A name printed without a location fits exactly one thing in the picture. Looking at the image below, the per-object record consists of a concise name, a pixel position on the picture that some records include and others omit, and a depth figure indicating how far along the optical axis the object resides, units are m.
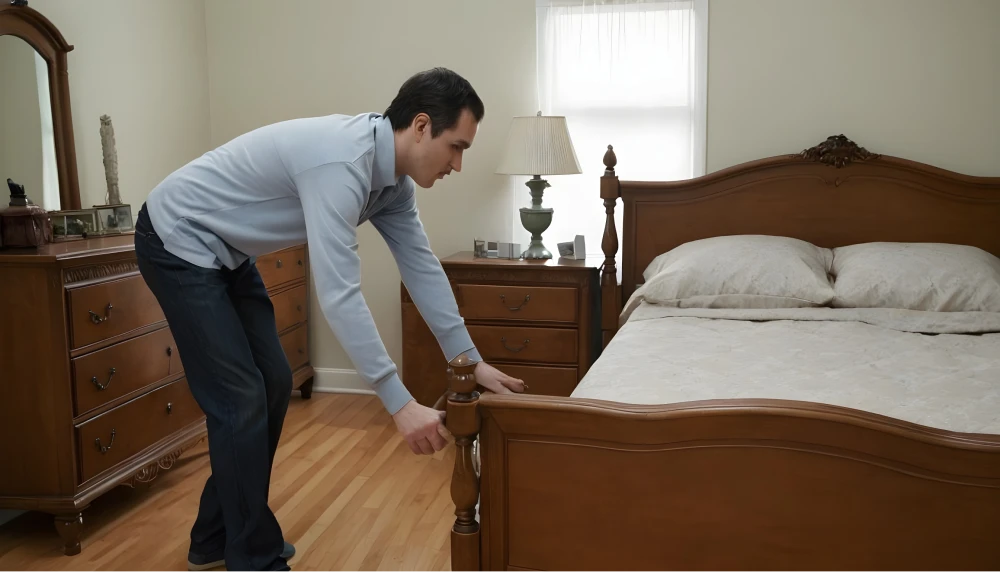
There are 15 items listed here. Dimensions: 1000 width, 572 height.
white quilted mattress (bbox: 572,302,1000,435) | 1.83
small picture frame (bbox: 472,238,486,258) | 3.63
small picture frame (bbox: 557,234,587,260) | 3.53
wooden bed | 1.38
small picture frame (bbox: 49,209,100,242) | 2.74
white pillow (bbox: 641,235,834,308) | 2.94
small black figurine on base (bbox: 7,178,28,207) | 2.51
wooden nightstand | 3.38
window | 3.57
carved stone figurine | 3.09
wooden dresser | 2.35
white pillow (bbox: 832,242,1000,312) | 2.79
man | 1.54
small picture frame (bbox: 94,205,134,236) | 2.92
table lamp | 3.40
